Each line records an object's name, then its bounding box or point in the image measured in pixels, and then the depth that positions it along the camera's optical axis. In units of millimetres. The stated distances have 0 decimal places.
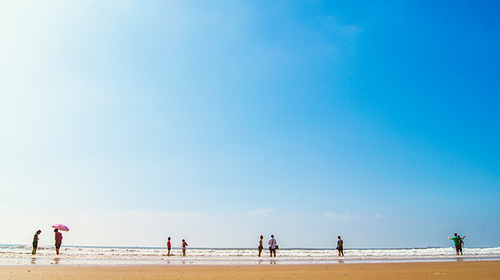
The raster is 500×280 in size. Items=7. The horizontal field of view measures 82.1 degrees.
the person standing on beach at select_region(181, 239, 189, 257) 26797
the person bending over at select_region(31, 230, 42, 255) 20359
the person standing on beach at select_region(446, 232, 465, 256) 26656
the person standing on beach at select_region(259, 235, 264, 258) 24966
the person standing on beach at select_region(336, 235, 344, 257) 25656
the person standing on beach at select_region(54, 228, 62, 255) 21141
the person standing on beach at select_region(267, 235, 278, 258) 23906
